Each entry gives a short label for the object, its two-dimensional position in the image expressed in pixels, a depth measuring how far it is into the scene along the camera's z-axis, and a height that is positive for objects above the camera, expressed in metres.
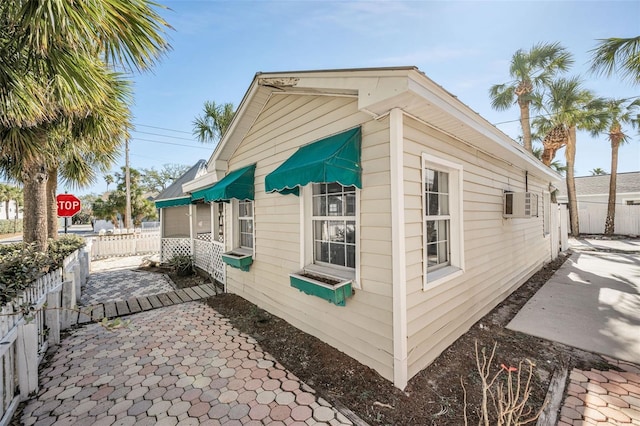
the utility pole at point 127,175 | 17.64 +2.71
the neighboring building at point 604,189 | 18.55 +1.43
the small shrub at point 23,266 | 3.13 -0.87
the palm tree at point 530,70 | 12.88 +7.29
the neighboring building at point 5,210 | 46.38 +0.88
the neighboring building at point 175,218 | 11.59 -0.25
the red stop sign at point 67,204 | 9.59 +0.38
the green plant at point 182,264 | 8.97 -1.87
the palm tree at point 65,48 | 2.52 +1.98
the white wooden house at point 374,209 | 2.91 +0.01
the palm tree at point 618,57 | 5.93 +3.78
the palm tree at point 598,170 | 43.00 +6.41
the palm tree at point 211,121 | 12.18 +4.47
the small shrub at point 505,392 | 2.48 -2.06
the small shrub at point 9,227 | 30.25 -1.49
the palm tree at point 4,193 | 37.94 +3.27
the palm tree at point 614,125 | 14.03 +4.88
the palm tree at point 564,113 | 12.86 +4.99
